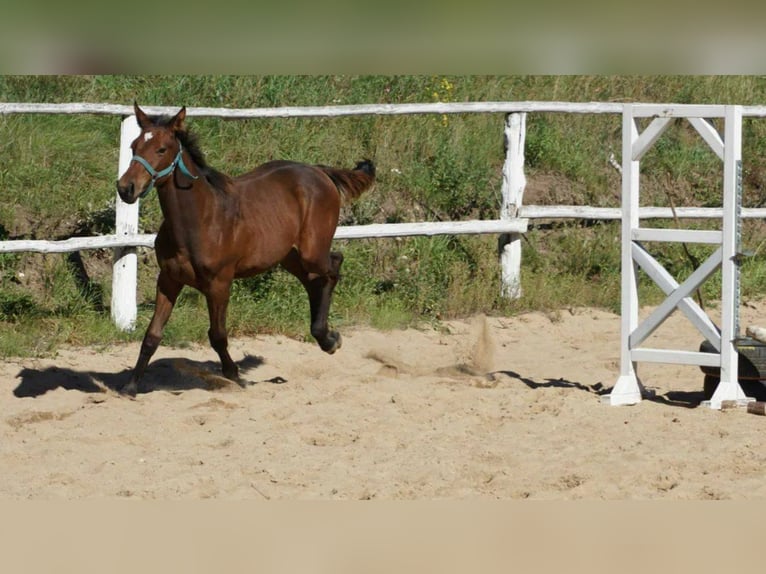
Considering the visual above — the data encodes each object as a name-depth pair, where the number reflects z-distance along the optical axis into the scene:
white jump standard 14.55
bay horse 14.66
